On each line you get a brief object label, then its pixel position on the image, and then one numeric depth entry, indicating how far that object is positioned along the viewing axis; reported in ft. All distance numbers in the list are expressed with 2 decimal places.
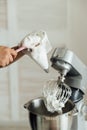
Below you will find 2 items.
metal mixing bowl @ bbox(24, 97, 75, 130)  3.40
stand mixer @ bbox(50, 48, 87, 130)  3.56
